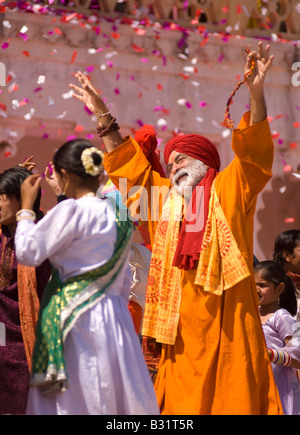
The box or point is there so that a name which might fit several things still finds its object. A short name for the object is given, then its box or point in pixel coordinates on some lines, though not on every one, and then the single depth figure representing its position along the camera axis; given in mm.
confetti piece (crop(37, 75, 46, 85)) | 13955
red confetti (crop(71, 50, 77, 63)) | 14103
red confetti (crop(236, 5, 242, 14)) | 15346
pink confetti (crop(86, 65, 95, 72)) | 14225
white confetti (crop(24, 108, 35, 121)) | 13860
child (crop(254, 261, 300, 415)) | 9868
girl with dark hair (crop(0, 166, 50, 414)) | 9206
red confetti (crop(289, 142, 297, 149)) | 15333
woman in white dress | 7092
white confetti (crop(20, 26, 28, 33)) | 13833
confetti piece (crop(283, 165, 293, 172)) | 15360
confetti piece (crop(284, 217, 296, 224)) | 15396
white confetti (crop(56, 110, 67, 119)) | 14036
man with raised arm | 8734
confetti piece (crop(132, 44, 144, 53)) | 14482
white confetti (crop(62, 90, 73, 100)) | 14090
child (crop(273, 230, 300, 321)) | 12442
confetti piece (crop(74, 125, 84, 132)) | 14103
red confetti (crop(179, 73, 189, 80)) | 14752
